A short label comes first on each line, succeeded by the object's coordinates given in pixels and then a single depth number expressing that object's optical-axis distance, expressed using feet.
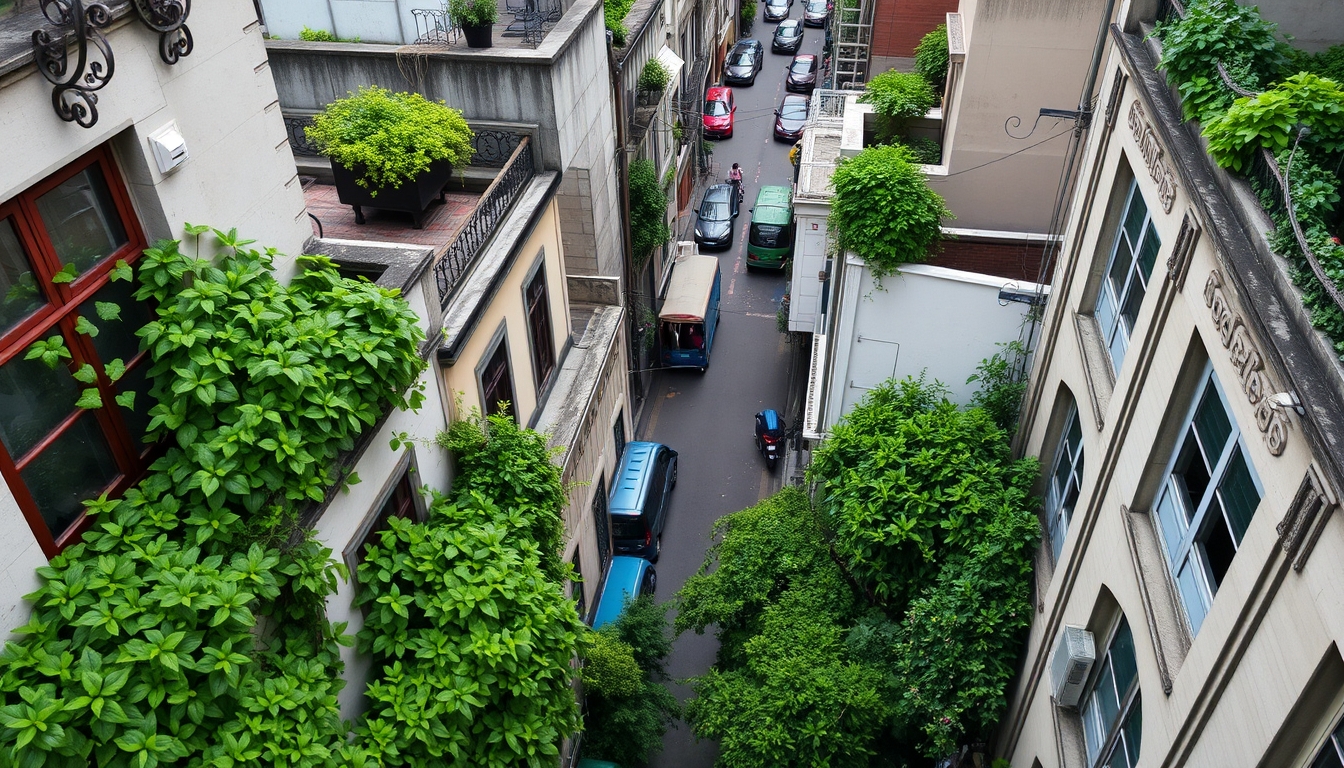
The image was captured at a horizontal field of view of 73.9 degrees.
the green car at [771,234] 119.24
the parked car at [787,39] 195.11
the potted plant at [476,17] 55.98
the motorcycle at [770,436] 89.30
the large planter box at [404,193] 49.78
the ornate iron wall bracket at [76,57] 22.36
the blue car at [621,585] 67.62
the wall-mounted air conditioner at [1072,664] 35.53
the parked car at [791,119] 155.33
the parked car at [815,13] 207.46
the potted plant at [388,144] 47.06
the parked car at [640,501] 74.95
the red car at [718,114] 156.76
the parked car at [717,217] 127.85
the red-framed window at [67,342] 23.47
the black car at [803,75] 170.60
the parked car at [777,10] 215.31
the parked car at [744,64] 177.58
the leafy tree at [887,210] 54.80
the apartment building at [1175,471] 21.81
